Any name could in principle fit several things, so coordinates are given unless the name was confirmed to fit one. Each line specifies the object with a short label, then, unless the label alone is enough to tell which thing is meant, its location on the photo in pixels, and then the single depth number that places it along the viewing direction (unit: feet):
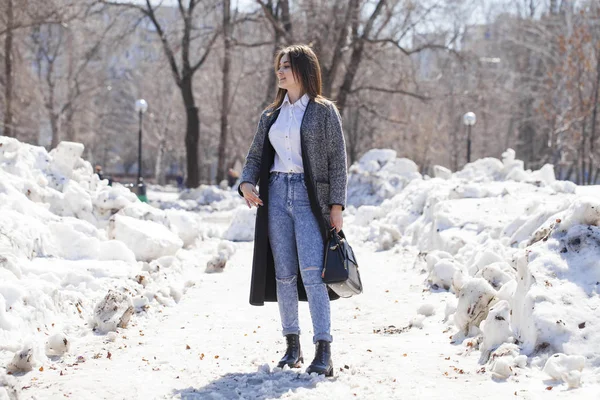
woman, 12.59
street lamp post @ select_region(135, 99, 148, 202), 63.55
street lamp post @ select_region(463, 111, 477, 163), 73.31
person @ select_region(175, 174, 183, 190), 141.88
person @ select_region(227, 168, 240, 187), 83.43
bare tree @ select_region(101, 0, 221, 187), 72.79
